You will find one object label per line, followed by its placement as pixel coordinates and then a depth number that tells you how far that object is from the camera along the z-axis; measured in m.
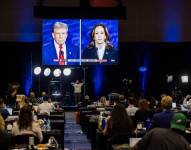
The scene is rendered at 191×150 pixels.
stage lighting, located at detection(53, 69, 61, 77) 26.02
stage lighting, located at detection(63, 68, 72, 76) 26.02
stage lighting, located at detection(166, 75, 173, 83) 25.55
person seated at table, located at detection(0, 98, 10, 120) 12.17
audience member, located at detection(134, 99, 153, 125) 11.13
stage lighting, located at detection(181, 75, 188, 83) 25.86
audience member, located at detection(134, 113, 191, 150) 4.89
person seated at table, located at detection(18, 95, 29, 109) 14.44
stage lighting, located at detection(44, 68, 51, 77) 25.94
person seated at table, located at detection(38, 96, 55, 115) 15.15
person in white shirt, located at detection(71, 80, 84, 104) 25.30
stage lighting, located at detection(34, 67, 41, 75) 25.78
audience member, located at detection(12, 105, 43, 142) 8.05
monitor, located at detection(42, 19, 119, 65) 19.47
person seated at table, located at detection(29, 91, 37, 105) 18.91
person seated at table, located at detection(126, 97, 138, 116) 13.26
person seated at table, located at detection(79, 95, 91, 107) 22.31
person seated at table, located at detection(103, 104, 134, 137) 8.77
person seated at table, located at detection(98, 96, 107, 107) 19.33
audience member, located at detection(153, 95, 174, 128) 7.84
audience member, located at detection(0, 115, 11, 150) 6.43
